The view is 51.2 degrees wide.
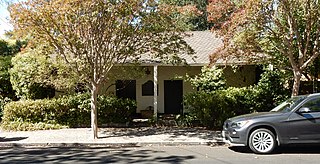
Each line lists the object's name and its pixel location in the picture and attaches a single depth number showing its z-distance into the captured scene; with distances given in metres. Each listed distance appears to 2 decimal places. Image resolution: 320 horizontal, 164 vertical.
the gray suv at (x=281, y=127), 8.42
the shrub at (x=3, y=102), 16.20
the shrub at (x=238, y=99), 13.49
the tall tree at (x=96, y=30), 10.05
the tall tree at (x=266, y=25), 10.73
